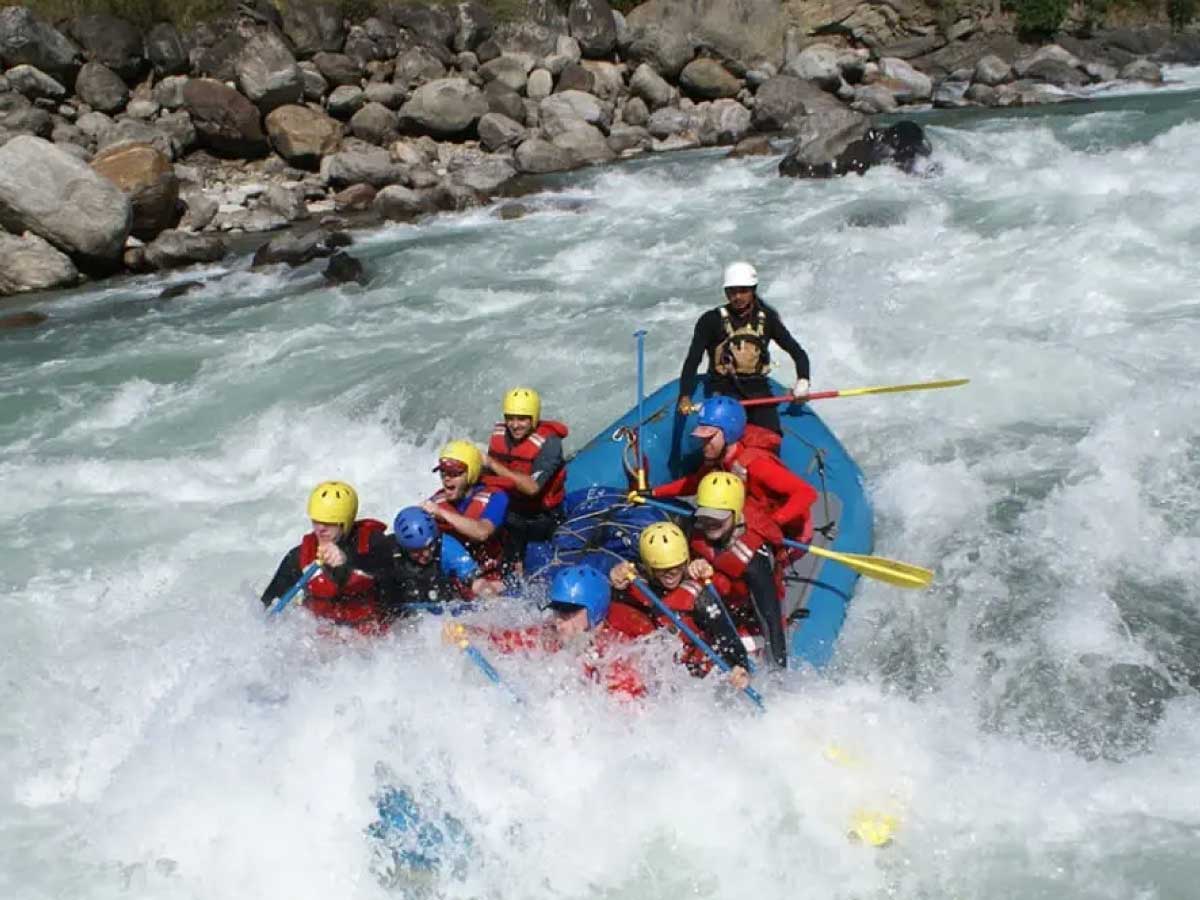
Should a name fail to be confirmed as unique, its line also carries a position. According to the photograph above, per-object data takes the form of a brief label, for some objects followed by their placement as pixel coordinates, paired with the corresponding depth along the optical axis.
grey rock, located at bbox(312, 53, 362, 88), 18.08
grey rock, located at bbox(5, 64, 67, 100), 16.33
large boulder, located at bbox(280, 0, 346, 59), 18.72
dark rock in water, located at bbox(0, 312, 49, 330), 10.95
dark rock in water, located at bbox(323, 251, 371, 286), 11.70
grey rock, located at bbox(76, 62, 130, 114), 16.92
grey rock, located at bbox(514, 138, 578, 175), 16.41
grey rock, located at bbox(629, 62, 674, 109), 19.80
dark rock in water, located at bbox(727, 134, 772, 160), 16.23
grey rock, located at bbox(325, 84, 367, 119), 17.44
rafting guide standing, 6.12
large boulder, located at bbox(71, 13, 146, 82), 17.48
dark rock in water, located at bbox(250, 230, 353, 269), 12.48
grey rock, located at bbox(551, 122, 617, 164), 16.89
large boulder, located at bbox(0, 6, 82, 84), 16.69
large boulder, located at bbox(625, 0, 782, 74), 21.45
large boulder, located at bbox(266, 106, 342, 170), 16.25
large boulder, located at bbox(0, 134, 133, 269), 11.84
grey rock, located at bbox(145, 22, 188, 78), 17.88
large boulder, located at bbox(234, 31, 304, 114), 16.72
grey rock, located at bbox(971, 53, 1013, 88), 20.88
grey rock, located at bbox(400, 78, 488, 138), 17.09
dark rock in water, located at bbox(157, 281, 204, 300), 11.75
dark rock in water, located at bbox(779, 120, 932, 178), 13.50
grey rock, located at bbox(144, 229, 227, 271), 12.91
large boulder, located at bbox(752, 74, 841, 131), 18.61
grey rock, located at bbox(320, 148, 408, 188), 15.62
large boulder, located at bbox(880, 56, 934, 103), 20.55
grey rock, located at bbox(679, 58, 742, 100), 20.25
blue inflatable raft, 5.01
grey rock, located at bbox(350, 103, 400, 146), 17.00
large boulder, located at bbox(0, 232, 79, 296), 12.01
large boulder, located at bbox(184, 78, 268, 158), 16.22
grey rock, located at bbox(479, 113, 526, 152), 16.94
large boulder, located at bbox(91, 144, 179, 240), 13.23
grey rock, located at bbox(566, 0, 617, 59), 20.72
